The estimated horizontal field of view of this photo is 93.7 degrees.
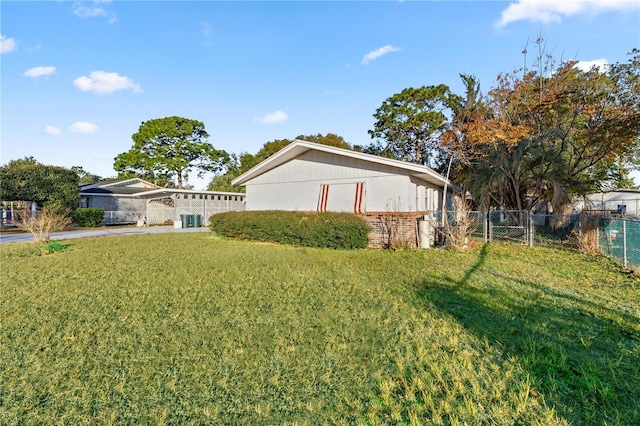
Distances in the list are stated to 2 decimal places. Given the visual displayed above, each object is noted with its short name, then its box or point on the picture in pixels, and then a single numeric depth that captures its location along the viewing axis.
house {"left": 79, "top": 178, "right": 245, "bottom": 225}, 21.47
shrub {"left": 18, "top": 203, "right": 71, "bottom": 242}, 10.80
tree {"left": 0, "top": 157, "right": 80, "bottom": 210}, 16.55
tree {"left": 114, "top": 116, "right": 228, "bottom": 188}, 33.00
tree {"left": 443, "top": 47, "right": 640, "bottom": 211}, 11.48
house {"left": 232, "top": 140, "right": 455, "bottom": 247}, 10.96
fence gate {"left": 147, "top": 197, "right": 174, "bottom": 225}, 23.61
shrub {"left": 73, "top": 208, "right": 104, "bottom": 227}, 18.90
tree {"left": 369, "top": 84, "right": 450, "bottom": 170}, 27.17
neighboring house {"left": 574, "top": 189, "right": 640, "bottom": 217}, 23.59
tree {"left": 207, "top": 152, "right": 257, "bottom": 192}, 33.75
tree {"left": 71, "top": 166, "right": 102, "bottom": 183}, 45.58
